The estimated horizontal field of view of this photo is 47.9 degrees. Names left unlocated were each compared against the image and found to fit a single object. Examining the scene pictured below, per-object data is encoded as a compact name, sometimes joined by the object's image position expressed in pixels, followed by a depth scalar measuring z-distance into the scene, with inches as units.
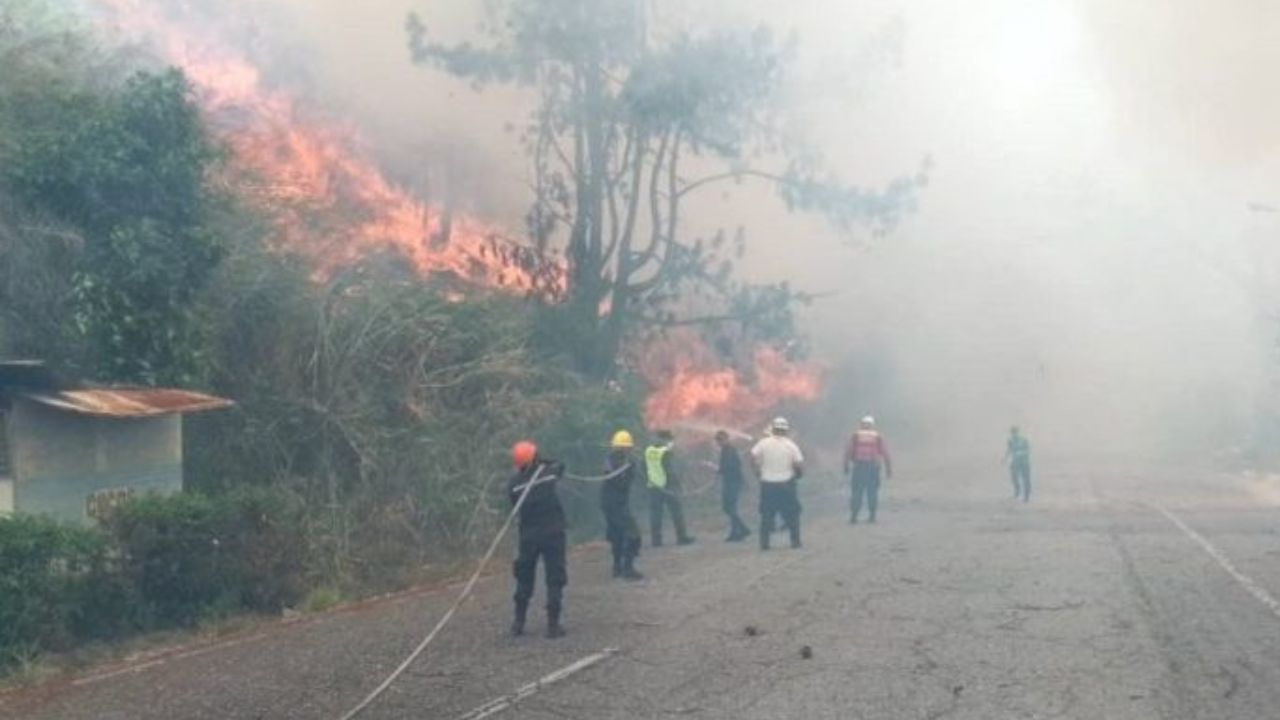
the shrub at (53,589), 427.5
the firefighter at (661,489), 732.7
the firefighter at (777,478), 693.3
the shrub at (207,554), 487.5
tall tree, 953.5
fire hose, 345.7
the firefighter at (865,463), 848.3
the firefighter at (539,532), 449.1
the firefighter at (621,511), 598.5
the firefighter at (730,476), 775.1
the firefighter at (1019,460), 1030.4
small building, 509.4
